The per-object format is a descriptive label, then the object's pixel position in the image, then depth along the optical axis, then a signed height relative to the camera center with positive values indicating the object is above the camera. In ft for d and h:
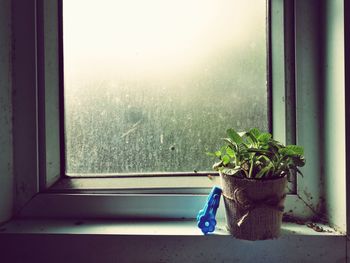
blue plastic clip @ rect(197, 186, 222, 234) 2.45 -0.60
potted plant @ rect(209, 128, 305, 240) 2.26 -0.36
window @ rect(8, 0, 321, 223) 2.65 -0.05
